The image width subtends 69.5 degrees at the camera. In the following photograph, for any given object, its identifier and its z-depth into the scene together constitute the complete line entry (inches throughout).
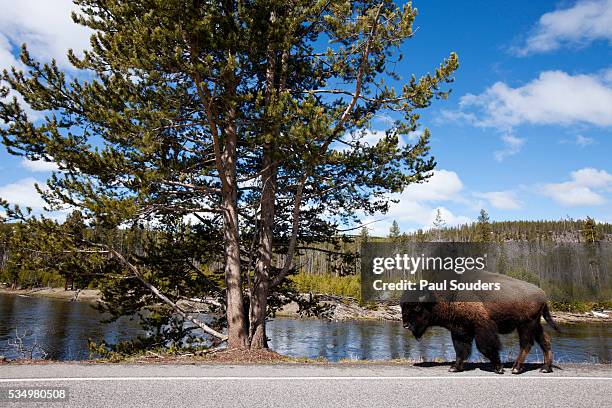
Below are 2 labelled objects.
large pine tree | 359.6
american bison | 284.5
